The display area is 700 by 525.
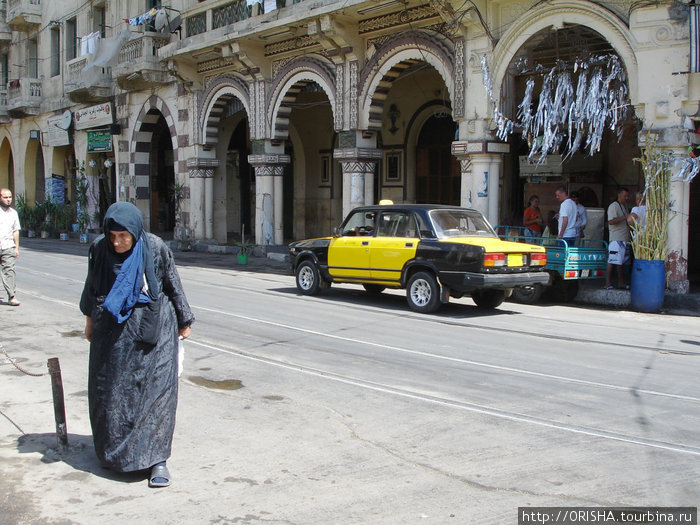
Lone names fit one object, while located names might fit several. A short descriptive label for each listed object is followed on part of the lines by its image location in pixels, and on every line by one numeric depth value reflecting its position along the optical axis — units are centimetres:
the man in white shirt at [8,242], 1143
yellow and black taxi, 1097
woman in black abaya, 438
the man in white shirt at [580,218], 1355
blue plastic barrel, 1207
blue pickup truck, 1227
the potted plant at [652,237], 1210
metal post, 492
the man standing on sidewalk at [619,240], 1291
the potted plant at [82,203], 3116
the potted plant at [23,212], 3478
